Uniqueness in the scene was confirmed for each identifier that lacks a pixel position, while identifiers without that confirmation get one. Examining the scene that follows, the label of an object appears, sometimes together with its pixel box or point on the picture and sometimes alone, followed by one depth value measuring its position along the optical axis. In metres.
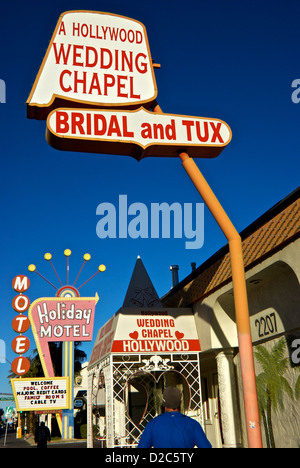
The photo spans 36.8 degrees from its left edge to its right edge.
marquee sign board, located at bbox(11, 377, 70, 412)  29.33
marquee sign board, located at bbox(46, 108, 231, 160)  10.70
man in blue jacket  4.41
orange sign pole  8.17
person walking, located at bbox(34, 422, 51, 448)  15.44
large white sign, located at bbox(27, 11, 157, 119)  11.80
